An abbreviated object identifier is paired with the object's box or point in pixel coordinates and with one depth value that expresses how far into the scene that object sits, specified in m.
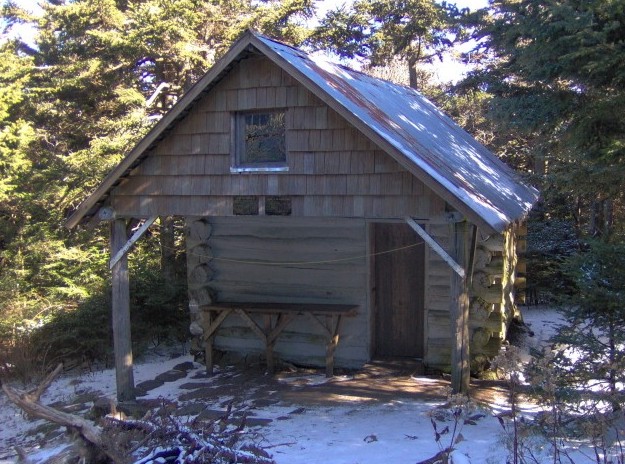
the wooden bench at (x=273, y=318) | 10.18
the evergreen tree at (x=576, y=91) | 7.29
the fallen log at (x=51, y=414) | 6.38
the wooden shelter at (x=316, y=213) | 8.00
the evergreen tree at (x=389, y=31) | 19.67
